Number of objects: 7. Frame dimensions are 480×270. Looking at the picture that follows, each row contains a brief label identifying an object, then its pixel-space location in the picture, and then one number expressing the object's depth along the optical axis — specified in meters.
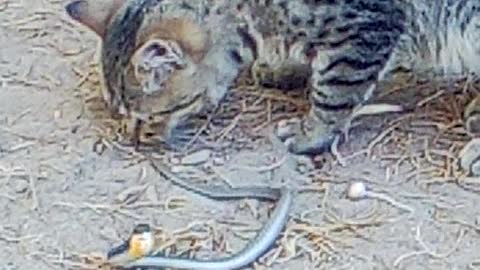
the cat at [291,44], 2.93
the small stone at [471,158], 2.92
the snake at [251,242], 2.63
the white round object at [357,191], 2.86
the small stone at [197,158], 3.00
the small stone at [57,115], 3.14
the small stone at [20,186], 2.89
